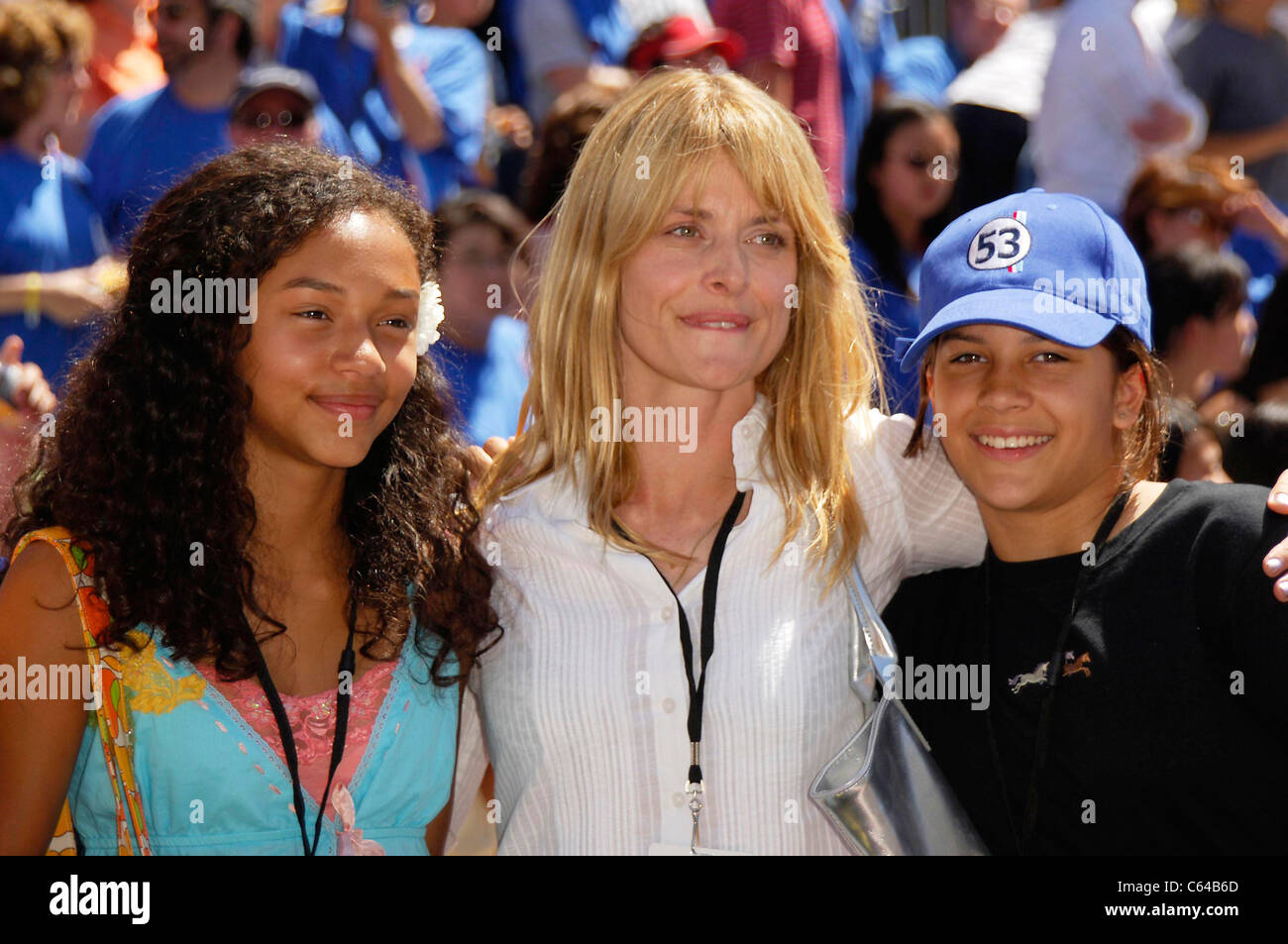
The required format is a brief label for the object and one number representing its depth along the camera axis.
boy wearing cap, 2.39
